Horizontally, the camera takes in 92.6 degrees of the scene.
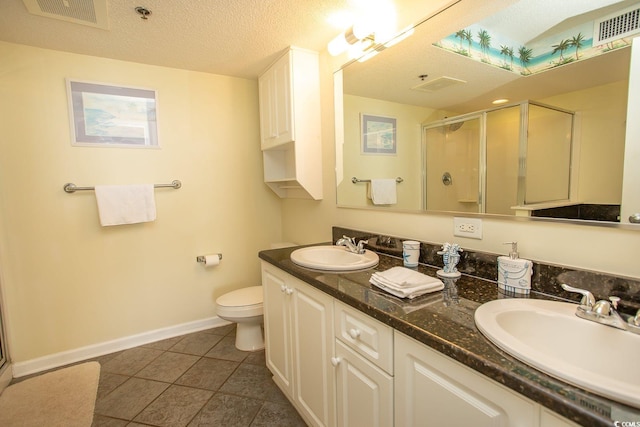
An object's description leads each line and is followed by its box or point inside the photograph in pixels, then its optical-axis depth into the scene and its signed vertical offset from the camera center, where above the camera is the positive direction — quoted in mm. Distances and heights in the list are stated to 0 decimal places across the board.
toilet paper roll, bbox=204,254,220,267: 2572 -588
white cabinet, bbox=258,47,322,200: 2119 +549
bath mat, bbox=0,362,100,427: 1641 -1205
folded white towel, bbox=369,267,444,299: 1048 -348
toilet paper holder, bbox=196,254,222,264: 2609 -583
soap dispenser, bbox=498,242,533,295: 1028 -306
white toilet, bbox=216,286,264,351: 2197 -893
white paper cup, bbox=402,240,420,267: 1431 -314
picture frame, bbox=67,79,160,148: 2143 +566
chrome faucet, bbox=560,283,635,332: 755 -333
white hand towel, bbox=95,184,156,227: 2166 -84
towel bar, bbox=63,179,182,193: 2110 +36
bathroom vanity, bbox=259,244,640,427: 605 -480
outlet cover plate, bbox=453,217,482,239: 1265 -181
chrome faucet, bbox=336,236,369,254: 1696 -331
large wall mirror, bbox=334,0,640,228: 928 +278
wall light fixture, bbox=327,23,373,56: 1634 +839
